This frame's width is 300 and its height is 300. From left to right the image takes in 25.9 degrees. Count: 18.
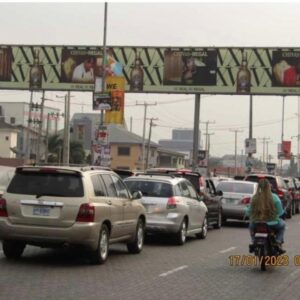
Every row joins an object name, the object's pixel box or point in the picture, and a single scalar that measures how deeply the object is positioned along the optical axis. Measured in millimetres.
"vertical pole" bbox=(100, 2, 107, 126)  25814
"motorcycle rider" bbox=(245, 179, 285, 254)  11641
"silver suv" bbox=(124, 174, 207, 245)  15492
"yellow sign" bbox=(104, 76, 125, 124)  24656
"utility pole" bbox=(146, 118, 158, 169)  85200
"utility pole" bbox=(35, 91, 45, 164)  73812
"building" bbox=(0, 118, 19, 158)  102438
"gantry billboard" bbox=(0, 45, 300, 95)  41406
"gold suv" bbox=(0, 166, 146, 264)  11328
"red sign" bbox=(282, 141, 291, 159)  71562
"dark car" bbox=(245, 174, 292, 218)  26781
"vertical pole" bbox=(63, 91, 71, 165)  54078
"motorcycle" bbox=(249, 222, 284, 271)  11391
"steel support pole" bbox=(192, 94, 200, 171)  42844
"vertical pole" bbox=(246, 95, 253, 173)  48188
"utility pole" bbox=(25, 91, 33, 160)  86300
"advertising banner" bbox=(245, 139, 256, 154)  46719
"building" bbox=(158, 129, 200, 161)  171375
